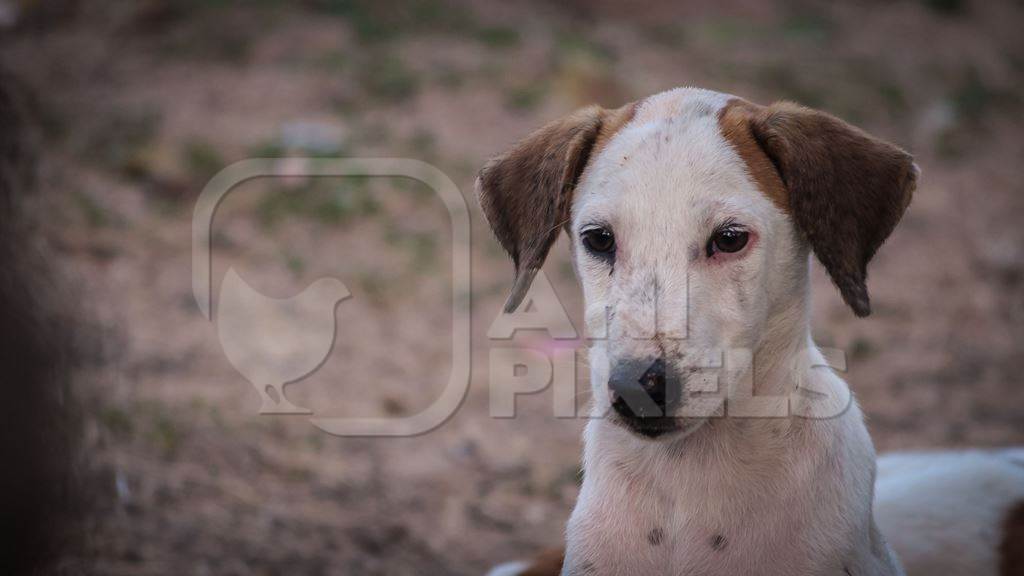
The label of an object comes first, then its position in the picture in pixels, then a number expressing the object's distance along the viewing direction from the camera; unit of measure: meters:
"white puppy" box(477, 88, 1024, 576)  6.31
